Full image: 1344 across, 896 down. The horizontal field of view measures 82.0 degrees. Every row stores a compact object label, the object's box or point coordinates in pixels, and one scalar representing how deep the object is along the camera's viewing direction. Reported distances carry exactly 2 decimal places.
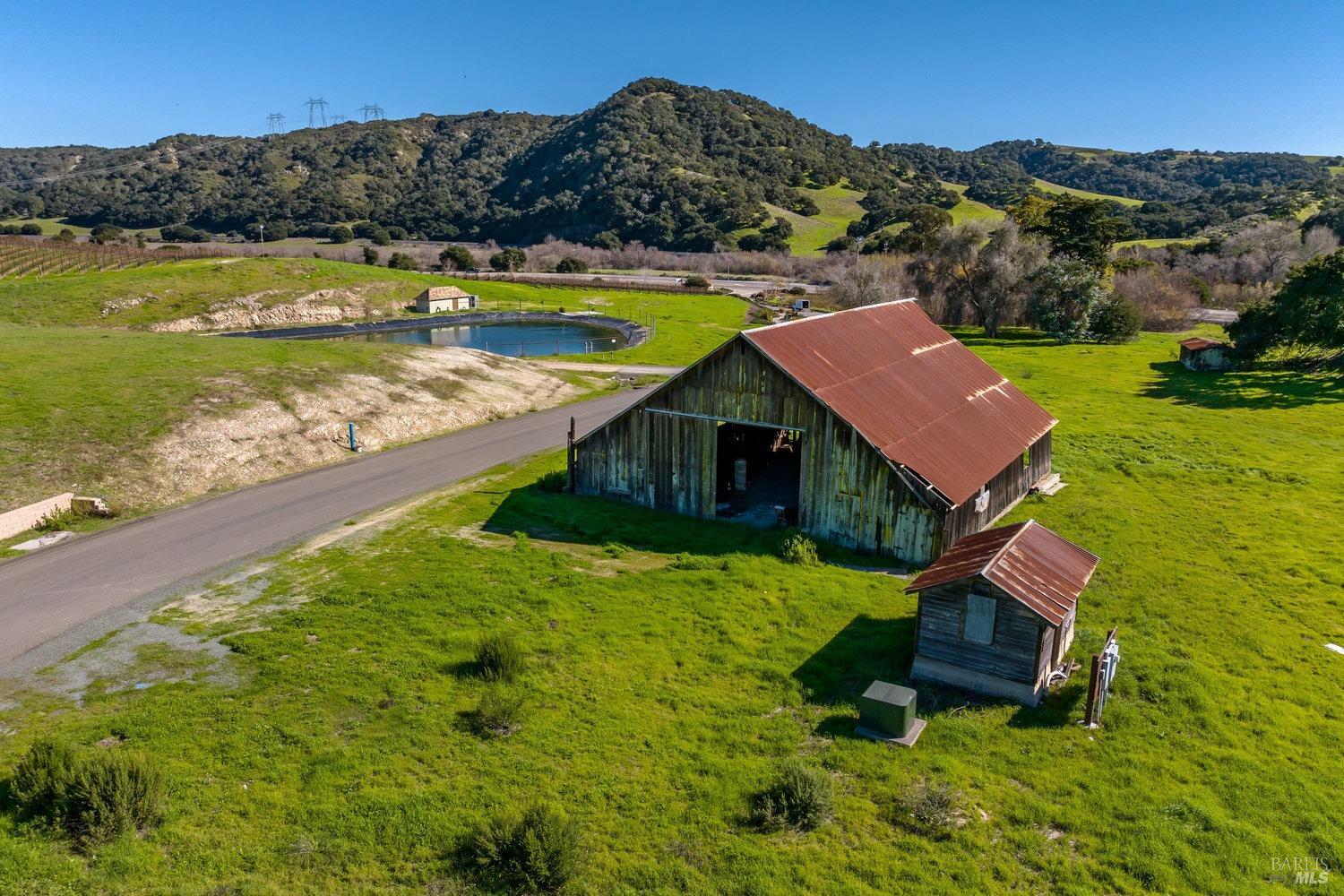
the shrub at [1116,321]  67.75
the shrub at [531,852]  11.45
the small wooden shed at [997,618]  15.94
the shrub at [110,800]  12.21
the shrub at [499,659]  17.00
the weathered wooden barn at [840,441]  23.73
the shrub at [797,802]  12.80
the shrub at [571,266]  132.00
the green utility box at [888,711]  14.88
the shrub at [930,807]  12.74
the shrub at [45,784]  12.46
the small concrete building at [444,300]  90.44
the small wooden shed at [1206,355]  54.50
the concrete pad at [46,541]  24.42
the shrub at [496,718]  15.23
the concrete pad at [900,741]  14.83
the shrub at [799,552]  23.38
